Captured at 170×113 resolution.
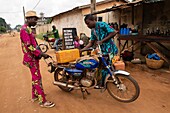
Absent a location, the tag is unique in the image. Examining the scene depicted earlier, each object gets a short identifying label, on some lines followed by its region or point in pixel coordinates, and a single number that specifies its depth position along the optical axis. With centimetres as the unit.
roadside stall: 521
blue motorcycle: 301
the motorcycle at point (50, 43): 954
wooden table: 446
